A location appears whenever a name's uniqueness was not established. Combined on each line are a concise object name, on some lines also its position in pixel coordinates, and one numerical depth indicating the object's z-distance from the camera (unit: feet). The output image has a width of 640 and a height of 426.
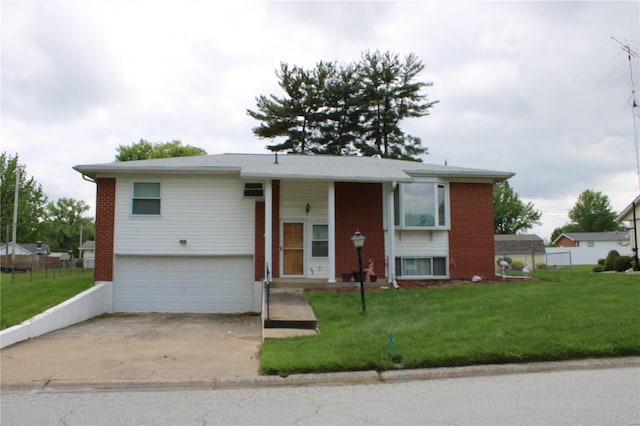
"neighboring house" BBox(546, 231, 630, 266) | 163.70
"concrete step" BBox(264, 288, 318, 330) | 32.27
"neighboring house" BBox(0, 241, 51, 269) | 142.53
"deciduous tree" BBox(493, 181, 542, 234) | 233.55
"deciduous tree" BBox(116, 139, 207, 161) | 139.74
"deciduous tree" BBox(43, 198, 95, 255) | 264.93
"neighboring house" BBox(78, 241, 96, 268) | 202.50
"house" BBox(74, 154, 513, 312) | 49.70
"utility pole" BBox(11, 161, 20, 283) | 113.13
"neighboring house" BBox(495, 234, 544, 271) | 166.09
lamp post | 33.88
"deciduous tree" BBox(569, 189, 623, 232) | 265.75
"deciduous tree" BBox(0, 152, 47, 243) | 141.18
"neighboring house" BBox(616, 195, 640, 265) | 79.85
